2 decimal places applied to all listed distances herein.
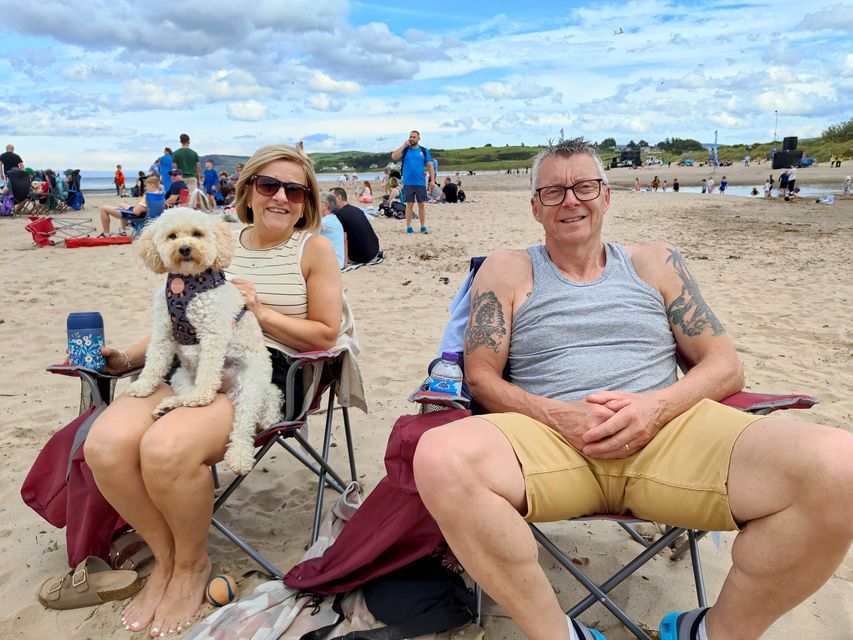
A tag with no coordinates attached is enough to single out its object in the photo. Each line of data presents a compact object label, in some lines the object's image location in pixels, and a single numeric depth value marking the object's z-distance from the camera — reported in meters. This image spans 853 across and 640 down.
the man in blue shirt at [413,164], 12.26
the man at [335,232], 6.93
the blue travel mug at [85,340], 2.51
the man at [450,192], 22.73
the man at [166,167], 14.08
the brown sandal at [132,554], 2.58
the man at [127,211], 11.83
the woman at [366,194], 21.02
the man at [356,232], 7.65
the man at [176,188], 11.79
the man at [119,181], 26.44
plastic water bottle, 2.25
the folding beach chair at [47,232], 11.35
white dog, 2.48
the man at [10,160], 17.56
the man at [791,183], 22.97
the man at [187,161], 13.58
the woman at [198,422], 2.25
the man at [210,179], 18.12
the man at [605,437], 1.70
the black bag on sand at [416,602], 2.18
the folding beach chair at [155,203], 11.66
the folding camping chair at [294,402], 2.47
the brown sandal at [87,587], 2.37
